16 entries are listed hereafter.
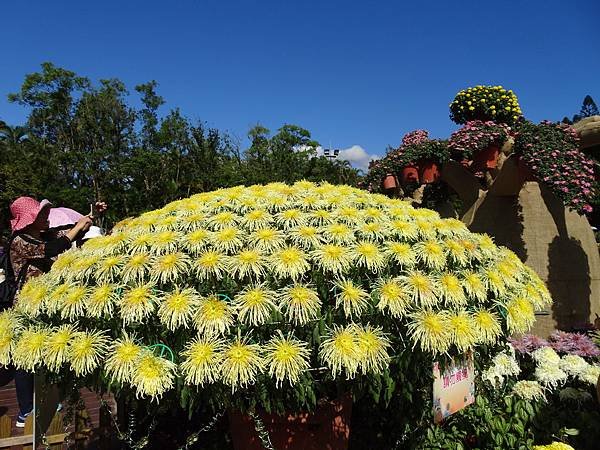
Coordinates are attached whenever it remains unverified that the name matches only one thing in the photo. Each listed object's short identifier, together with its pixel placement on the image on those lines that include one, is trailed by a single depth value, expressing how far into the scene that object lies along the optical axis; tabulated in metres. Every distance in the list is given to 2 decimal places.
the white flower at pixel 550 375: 3.10
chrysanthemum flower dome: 1.55
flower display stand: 5.00
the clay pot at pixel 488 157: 4.91
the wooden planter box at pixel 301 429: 2.17
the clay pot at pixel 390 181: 5.12
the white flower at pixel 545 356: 3.28
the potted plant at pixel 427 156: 4.99
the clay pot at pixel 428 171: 5.12
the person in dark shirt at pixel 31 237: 3.04
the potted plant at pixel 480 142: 4.81
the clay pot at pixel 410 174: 5.10
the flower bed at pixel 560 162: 3.85
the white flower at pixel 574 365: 3.19
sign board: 1.93
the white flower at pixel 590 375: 3.11
